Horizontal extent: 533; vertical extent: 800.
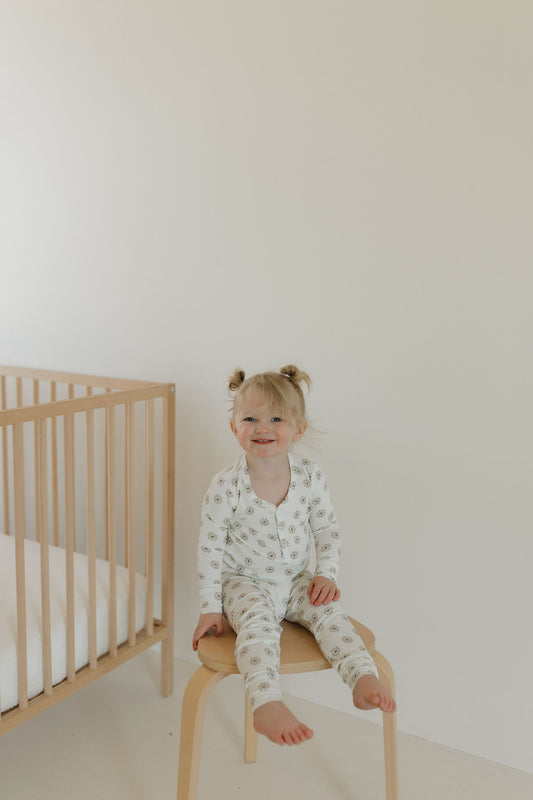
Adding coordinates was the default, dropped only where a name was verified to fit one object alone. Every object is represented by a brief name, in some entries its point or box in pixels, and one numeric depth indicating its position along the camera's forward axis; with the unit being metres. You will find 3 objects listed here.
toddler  1.47
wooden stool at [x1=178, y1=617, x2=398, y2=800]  1.35
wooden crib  1.55
